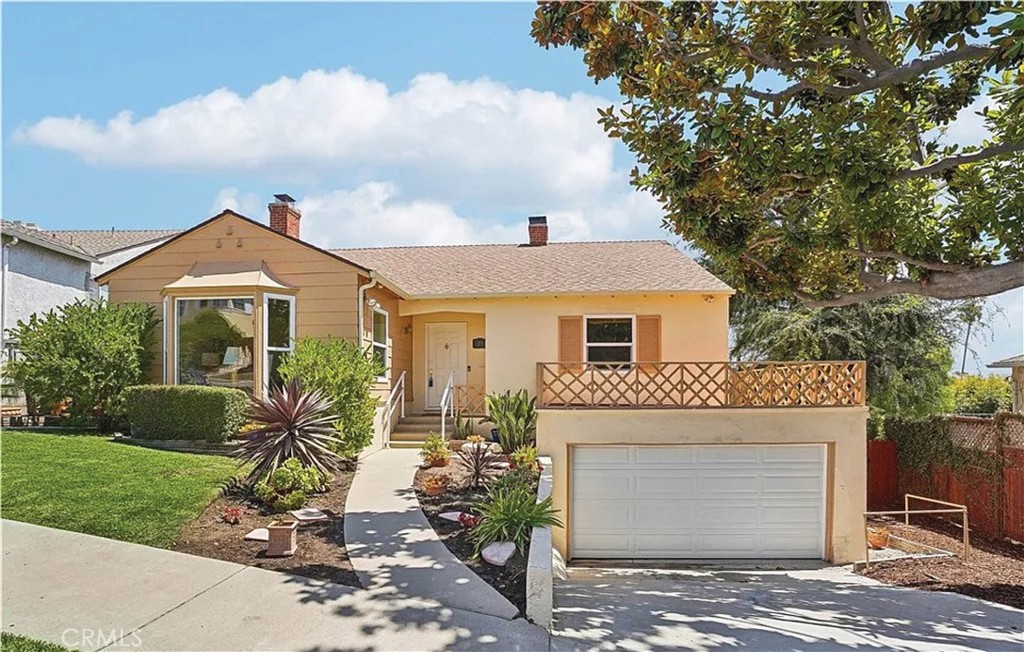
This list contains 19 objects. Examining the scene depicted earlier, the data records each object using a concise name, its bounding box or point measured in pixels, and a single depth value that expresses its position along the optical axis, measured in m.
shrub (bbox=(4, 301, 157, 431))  12.05
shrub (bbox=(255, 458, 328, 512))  8.01
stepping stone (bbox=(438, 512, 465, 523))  8.22
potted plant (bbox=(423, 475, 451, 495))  9.45
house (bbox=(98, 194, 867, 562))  11.74
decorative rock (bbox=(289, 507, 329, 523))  7.80
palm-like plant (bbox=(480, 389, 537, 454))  12.82
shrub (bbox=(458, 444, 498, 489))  9.78
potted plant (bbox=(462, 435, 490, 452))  10.38
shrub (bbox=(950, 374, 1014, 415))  24.52
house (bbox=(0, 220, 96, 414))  17.08
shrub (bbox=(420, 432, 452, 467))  11.11
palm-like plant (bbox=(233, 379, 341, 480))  8.84
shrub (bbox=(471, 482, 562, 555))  7.12
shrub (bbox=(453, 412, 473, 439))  14.62
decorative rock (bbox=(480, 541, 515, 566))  6.72
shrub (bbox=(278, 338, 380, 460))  11.09
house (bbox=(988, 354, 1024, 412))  18.93
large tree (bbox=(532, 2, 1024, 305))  7.53
